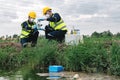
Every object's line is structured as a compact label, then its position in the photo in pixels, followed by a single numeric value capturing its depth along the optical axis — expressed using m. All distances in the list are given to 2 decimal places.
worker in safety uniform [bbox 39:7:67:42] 9.16
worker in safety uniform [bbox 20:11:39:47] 9.63
